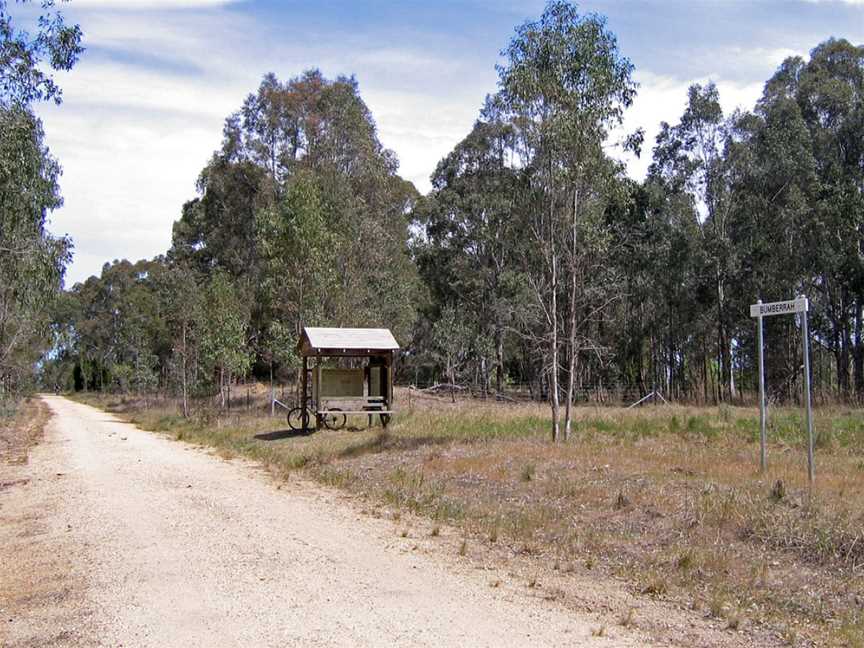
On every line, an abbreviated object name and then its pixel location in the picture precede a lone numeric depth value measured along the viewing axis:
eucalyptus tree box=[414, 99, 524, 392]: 50.19
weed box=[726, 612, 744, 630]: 6.23
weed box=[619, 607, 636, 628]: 6.27
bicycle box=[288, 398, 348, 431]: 23.68
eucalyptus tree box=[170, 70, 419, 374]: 33.44
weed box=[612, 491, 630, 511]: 10.48
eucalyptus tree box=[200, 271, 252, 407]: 34.38
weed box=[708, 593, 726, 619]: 6.56
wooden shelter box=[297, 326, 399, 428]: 23.47
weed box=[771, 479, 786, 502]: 9.92
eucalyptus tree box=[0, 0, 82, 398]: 13.91
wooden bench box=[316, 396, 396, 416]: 23.59
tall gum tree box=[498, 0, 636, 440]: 18.19
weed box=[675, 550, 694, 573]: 7.89
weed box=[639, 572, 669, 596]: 7.24
